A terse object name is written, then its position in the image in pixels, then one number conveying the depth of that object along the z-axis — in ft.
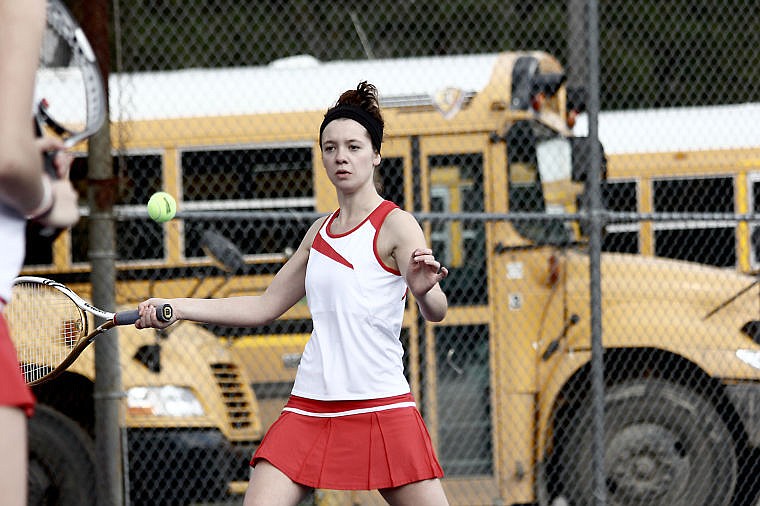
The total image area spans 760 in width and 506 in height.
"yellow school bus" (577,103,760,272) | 70.49
